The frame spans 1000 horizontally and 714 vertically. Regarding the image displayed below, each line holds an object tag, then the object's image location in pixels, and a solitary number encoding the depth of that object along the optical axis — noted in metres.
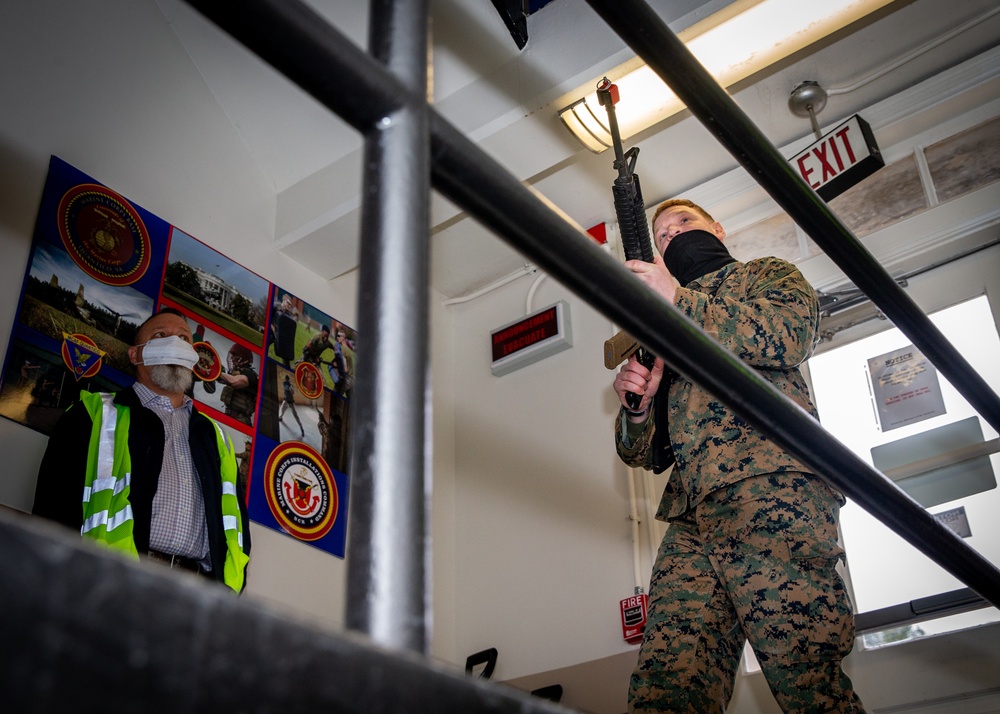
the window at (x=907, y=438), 2.64
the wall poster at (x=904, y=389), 2.83
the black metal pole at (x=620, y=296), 0.44
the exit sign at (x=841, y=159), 2.94
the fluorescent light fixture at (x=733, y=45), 2.74
